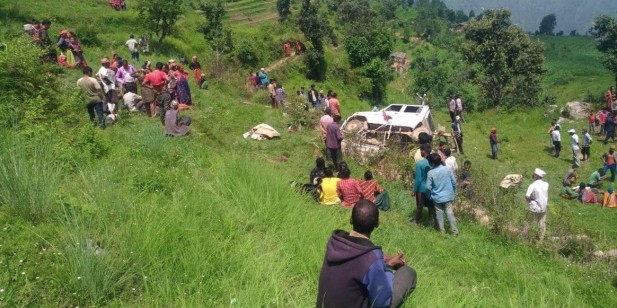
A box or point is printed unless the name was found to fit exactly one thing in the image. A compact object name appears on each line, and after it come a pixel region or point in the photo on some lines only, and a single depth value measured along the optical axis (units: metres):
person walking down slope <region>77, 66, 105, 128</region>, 9.04
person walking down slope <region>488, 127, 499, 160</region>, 16.42
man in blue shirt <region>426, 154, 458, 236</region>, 7.02
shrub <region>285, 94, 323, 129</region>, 14.15
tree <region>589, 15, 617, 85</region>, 32.47
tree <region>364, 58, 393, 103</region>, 33.88
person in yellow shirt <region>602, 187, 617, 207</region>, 12.48
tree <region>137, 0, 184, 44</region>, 19.12
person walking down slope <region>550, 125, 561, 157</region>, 17.23
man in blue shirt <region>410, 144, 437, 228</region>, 7.58
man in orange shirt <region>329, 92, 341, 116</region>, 12.85
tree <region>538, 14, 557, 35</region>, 125.62
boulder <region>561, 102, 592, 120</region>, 25.05
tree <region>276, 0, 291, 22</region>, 52.32
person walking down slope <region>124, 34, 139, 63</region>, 16.59
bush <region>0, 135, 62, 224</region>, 3.96
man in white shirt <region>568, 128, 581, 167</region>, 15.70
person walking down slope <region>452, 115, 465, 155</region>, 15.38
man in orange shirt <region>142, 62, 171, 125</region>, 10.95
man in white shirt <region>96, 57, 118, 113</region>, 11.13
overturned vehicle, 11.76
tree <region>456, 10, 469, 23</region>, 124.06
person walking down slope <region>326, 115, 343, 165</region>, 10.09
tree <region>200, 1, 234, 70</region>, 24.46
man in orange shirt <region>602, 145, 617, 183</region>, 14.20
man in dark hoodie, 2.75
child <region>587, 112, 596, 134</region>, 20.14
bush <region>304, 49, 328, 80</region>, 30.81
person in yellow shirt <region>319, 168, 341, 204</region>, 8.04
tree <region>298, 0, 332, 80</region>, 30.98
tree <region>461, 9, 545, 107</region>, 28.06
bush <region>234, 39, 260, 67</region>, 25.20
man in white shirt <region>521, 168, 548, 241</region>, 7.63
